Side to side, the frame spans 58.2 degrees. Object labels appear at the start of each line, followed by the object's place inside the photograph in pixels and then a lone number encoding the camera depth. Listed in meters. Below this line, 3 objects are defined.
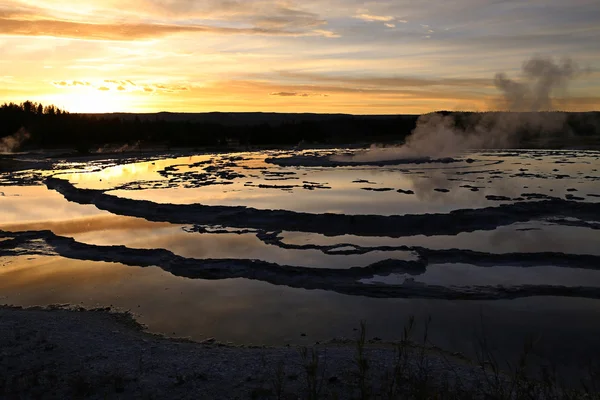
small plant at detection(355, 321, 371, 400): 3.14
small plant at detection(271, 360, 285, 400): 4.88
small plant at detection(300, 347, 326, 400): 3.16
